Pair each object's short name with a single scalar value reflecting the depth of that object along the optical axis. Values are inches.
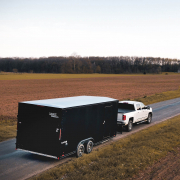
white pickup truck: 559.0
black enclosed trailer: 343.9
